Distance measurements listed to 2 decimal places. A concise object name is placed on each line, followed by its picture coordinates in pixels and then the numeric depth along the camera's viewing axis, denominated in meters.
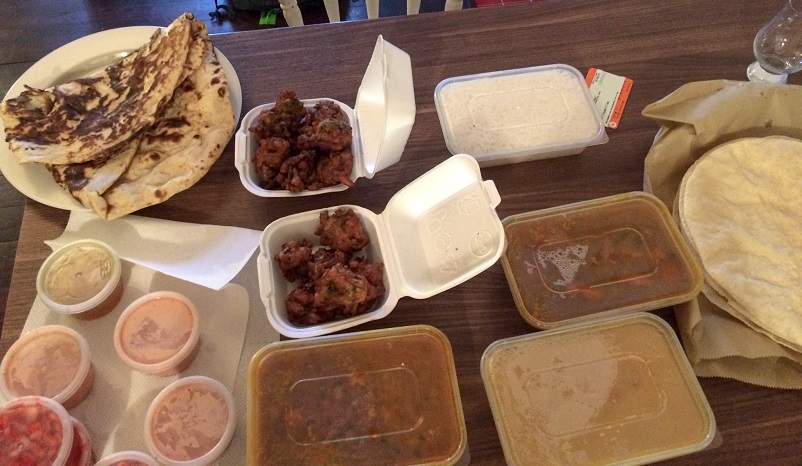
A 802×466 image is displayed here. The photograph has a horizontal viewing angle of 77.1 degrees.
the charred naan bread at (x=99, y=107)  1.34
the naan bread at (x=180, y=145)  1.29
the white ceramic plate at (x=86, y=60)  1.50
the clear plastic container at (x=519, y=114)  1.40
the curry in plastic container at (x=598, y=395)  0.95
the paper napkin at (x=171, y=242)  1.24
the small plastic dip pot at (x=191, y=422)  1.02
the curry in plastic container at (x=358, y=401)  0.96
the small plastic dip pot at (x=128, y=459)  0.96
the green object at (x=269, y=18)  3.04
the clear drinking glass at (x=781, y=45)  1.49
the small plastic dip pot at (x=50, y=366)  1.08
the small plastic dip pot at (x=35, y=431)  0.94
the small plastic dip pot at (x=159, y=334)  1.12
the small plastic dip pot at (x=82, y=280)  1.17
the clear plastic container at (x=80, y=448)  0.99
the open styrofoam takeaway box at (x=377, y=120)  1.20
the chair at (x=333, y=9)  1.98
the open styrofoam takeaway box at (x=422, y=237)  1.10
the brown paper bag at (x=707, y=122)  1.32
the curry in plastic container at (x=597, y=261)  1.12
